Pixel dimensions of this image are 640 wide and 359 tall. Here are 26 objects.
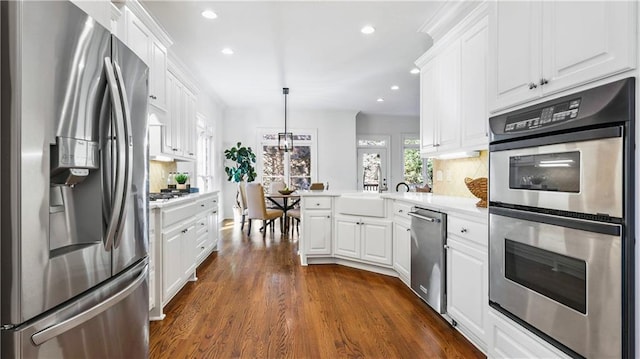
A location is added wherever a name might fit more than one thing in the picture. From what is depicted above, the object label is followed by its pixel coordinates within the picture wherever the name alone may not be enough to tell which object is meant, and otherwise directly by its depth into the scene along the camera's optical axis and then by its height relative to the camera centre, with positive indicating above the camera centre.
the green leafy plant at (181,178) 3.96 +0.00
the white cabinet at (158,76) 2.92 +0.99
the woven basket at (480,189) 2.18 -0.08
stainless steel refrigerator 0.86 -0.03
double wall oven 1.04 -0.16
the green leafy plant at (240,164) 7.09 +0.31
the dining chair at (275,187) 7.02 -0.20
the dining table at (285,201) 5.58 -0.43
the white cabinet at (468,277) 1.87 -0.62
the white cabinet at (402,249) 2.98 -0.70
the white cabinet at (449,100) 2.83 +0.72
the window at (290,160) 7.85 +0.45
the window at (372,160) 8.78 +0.50
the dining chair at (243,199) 6.10 -0.41
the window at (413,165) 8.87 +0.37
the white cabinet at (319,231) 3.85 -0.64
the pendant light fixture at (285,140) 6.02 +0.73
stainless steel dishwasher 2.33 -0.62
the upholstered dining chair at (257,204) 5.35 -0.44
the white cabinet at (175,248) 2.44 -0.62
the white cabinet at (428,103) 3.22 +0.78
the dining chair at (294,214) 5.12 -0.59
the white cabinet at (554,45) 1.05 +0.52
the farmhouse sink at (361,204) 3.43 -0.29
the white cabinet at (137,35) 2.49 +1.18
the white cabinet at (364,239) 3.39 -0.69
